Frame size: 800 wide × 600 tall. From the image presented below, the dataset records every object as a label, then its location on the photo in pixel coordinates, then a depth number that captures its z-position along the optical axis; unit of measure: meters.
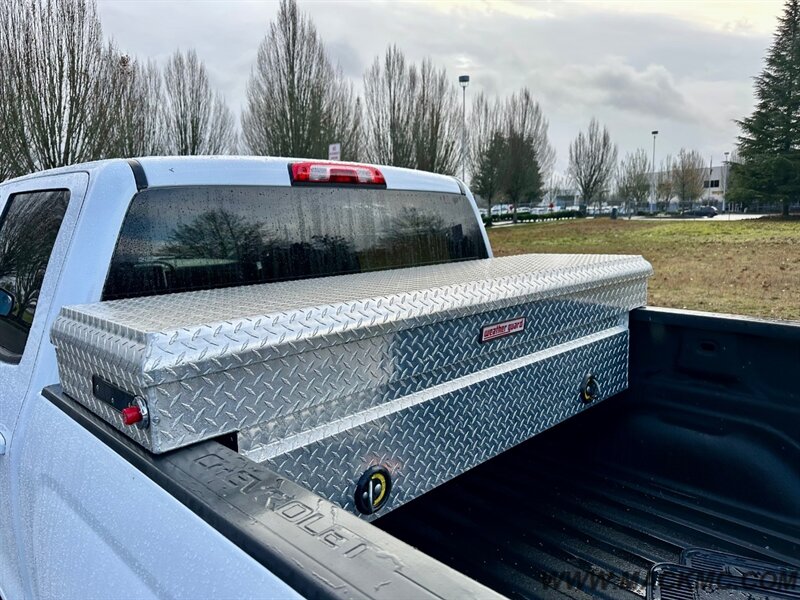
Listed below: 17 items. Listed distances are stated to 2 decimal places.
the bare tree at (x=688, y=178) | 52.38
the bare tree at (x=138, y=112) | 15.55
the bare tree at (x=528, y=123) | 40.50
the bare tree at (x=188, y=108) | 23.69
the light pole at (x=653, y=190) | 55.38
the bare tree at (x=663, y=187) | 53.47
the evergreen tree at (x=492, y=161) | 39.84
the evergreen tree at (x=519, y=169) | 40.78
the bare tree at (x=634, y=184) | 53.66
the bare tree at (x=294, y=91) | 21.95
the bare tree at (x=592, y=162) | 49.62
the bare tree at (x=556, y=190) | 58.25
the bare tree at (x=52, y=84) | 12.84
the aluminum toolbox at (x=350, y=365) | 1.34
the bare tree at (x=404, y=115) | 25.50
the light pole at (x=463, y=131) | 26.38
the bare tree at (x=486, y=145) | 38.75
